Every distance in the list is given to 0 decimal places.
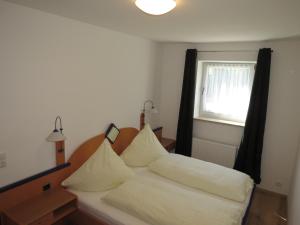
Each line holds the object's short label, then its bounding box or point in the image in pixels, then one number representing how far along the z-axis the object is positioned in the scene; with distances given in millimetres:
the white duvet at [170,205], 1839
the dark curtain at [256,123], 3043
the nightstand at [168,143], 3712
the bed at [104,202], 1953
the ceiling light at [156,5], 1421
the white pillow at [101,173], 2294
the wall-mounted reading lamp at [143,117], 3613
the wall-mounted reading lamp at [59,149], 2261
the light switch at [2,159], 1838
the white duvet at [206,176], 2338
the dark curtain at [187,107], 3570
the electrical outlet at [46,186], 2184
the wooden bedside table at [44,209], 1780
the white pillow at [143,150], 2955
